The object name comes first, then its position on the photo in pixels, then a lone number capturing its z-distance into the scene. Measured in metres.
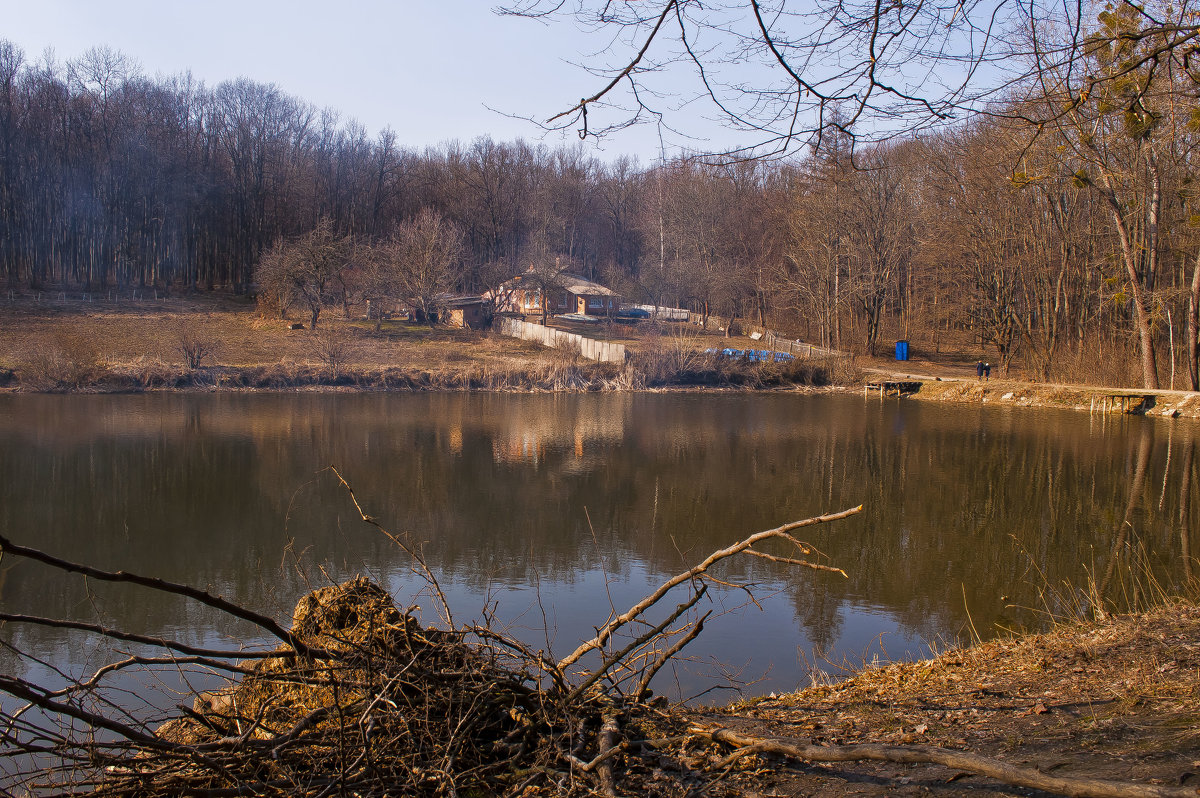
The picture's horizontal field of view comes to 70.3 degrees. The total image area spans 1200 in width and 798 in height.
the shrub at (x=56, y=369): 29.67
